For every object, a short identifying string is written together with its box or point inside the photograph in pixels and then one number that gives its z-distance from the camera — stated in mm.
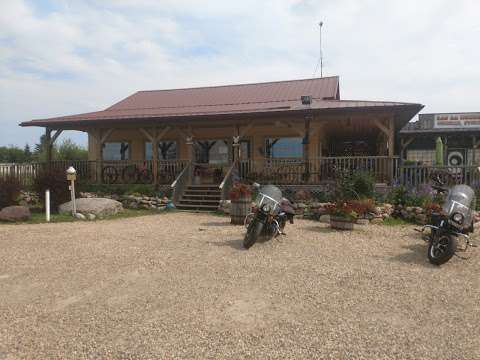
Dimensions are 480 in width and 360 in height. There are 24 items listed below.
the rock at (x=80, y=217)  9914
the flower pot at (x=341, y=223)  8016
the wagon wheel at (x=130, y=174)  13836
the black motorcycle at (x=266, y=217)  6234
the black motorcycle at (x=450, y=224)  5211
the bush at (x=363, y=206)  8102
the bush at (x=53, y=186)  10844
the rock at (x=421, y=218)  8765
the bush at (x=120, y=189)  12719
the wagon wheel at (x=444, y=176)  10795
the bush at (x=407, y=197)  9500
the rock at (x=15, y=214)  9312
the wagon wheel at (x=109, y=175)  14141
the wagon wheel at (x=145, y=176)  13602
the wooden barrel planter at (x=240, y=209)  8773
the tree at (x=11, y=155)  44762
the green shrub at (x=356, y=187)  9484
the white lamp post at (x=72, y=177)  9934
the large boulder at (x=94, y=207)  10336
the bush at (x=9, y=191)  10461
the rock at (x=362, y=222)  8820
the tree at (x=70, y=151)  31442
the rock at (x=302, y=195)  10969
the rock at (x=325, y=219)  9482
